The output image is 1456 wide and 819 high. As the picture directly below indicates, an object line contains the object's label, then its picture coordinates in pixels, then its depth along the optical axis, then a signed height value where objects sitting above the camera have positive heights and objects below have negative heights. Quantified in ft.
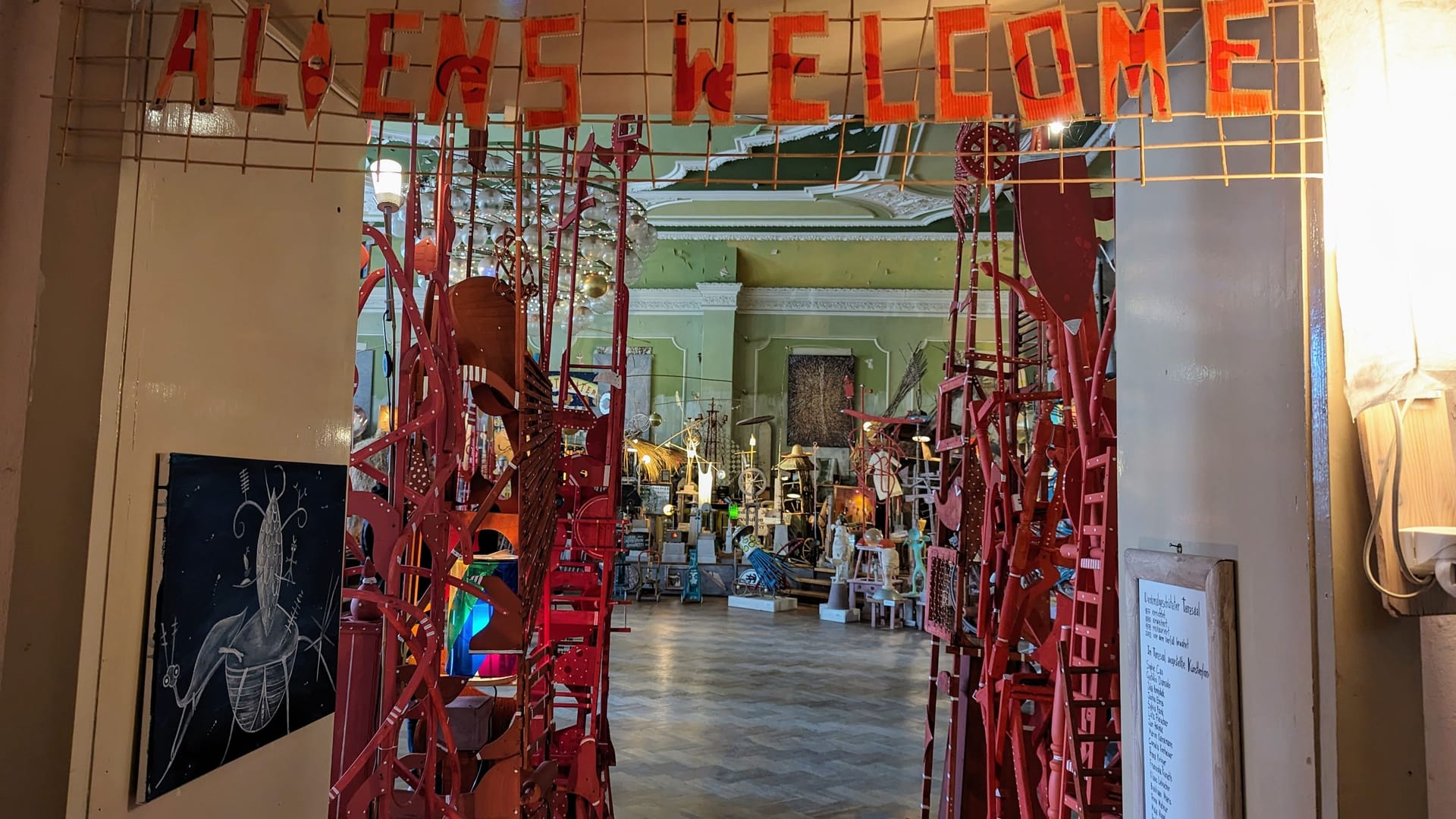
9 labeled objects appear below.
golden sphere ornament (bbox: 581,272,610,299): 32.33 +6.96
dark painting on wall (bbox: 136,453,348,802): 6.67 -0.89
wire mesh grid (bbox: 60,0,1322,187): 6.20 +3.36
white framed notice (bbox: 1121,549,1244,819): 7.06 -1.35
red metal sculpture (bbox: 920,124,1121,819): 11.39 -0.54
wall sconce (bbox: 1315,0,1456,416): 5.49 +1.88
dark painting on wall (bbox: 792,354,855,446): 59.72 +6.29
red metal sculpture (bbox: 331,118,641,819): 10.73 -0.74
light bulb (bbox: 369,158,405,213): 14.94 +4.79
